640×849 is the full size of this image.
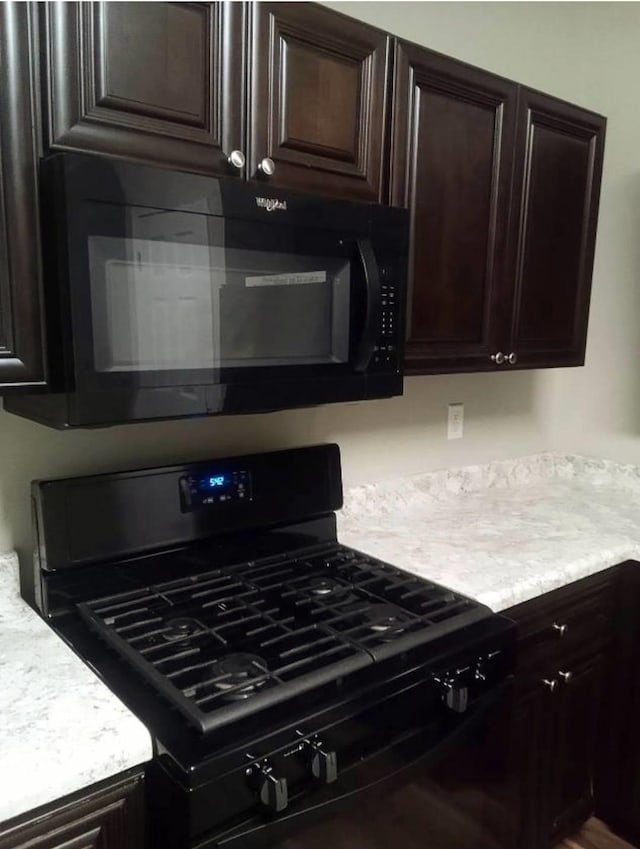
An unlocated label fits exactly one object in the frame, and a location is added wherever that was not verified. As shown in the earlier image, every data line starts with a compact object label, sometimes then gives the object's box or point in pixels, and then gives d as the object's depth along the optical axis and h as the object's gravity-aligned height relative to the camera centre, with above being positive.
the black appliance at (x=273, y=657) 0.91 -0.52
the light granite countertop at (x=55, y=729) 0.80 -0.53
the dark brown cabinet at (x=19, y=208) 0.94 +0.18
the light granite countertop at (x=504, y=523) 1.49 -0.50
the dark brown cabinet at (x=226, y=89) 1.00 +0.41
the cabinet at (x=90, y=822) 0.81 -0.62
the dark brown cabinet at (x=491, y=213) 1.46 +0.30
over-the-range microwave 0.99 +0.06
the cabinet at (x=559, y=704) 1.50 -0.87
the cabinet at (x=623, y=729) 1.70 -1.02
